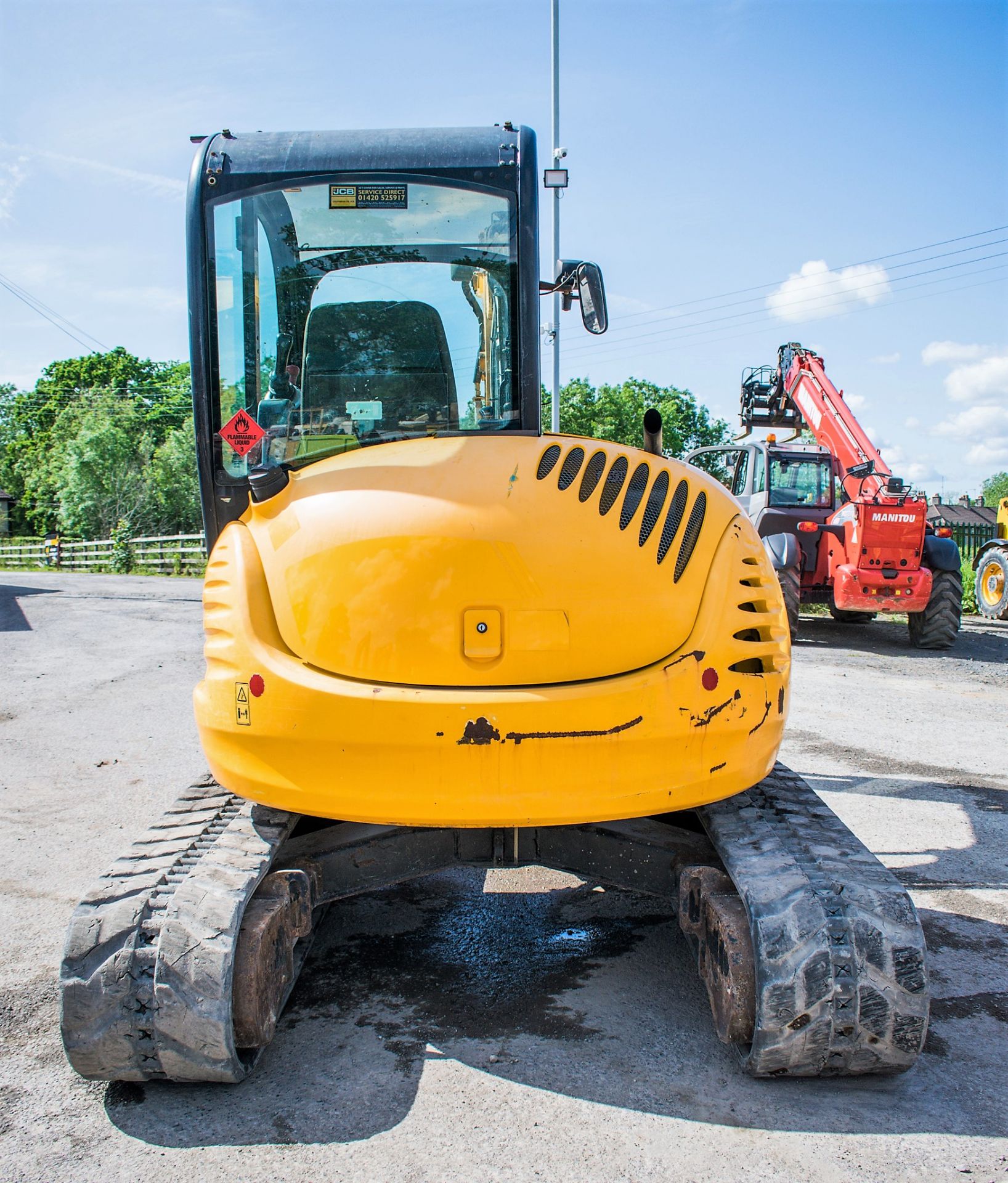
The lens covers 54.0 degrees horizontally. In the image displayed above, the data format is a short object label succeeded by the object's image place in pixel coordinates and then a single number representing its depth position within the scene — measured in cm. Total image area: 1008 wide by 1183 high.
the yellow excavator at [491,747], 265
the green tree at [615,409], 6188
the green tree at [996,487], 12338
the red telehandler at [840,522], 1219
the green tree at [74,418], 5294
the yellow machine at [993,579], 1627
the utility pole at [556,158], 1173
